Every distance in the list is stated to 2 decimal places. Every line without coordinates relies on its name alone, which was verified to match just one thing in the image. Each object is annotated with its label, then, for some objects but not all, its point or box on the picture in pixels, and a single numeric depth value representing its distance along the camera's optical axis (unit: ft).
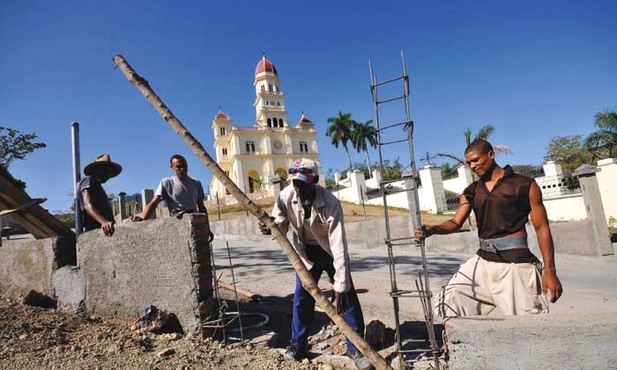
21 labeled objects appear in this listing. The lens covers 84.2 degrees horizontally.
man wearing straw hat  12.66
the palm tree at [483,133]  92.82
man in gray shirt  13.17
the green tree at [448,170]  136.24
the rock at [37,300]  13.15
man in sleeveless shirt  7.41
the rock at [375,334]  10.08
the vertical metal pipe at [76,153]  14.05
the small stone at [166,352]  9.30
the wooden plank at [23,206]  13.70
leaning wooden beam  7.35
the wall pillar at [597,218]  25.18
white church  144.56
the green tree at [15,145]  57.00
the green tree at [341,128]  152.56
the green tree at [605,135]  74.79
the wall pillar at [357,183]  84.79
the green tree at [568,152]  100.32
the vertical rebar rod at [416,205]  7.61
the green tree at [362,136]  150.82
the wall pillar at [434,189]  65.31
